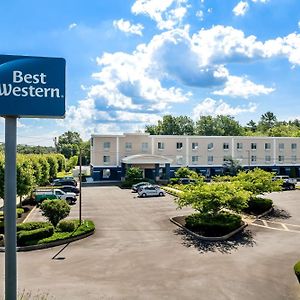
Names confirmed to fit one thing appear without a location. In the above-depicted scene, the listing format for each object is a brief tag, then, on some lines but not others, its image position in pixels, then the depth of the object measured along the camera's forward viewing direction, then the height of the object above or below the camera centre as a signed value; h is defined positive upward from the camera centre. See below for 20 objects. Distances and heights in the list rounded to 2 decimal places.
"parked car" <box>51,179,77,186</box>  54.25 -3.68
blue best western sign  6.27 +1.31
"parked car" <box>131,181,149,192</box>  50.41 -4.10
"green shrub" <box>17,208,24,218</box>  31.88 -4.92
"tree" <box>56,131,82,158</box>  134.00 +6.33
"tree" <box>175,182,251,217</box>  25.88 -3.02
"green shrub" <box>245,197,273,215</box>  32.65 -4.60
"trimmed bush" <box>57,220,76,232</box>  24.41 -4.73
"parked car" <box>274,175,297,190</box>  52.68 -4.27
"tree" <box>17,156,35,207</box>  30.96 -1.71
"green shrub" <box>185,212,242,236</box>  24.78 -4.82
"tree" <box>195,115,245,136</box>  117.62 +10.60
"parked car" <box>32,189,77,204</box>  38.72 -4.15
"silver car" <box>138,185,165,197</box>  45.25 -4.32
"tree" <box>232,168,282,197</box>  32.66 -2.44
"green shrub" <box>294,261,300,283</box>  15.28 -5.04
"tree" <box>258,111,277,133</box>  151.49 +16.38
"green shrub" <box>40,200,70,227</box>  24.84 -3.68
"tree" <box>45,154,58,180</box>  56.74 -1.09
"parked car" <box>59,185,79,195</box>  46.27 -4.08
